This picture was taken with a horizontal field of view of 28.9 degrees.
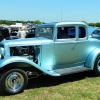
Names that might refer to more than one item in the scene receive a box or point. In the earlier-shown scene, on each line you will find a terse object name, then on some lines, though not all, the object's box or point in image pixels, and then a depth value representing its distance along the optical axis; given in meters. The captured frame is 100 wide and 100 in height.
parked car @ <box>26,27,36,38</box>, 17.62
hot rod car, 4.96
